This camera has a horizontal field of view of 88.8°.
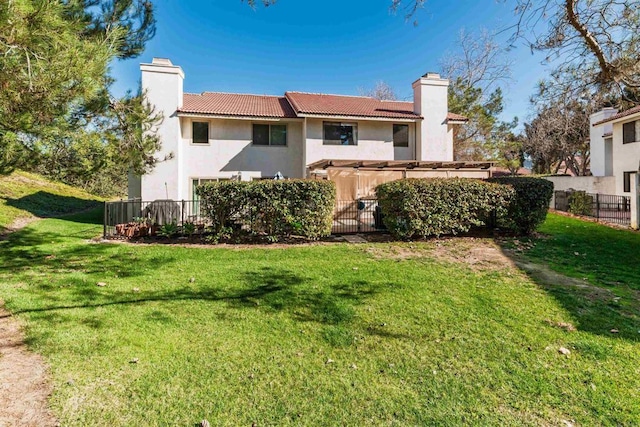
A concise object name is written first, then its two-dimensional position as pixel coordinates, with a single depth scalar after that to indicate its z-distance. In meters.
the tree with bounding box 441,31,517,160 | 29.66
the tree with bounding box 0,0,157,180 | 4.52
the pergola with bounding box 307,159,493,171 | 15.25
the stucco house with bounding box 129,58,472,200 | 16.17
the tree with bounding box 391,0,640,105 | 8.22
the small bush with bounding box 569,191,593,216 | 15.73
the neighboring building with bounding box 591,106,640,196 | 19.30
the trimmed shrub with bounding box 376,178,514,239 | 10.40
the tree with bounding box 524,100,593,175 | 30.27
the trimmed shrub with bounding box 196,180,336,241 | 10.44
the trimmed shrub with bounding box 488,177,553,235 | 11.10
